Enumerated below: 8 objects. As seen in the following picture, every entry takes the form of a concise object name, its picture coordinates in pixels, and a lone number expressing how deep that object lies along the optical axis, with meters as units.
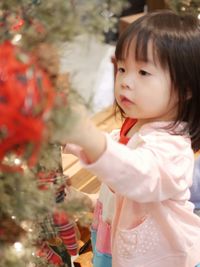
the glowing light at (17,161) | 0.75
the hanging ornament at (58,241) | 0.90
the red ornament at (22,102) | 0.65
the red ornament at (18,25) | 0.75
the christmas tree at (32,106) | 0.65
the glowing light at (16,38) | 0.72
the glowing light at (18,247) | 0.76
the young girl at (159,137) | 0.95
